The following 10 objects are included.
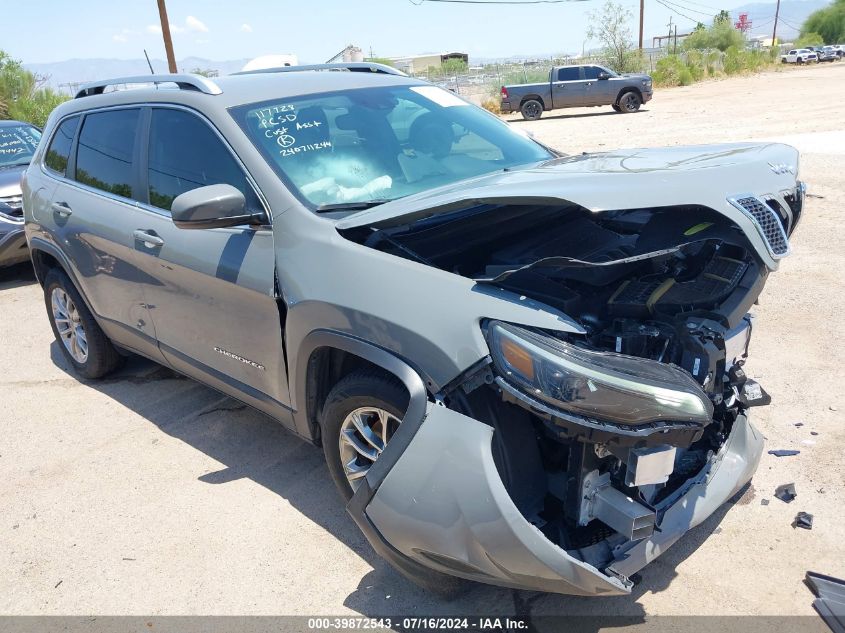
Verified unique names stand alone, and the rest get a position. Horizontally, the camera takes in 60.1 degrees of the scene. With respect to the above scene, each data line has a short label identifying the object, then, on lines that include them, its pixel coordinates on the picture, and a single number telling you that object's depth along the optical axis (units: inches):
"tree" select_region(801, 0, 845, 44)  3307.1
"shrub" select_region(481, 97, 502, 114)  1168.0
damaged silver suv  89.6
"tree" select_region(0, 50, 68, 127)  839.1
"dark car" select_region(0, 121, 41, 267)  311.1
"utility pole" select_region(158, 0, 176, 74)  784.7
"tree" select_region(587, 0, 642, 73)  1567.4
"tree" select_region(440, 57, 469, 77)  2501.8
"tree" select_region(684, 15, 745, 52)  2369.6
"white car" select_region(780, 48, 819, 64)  2300.7
